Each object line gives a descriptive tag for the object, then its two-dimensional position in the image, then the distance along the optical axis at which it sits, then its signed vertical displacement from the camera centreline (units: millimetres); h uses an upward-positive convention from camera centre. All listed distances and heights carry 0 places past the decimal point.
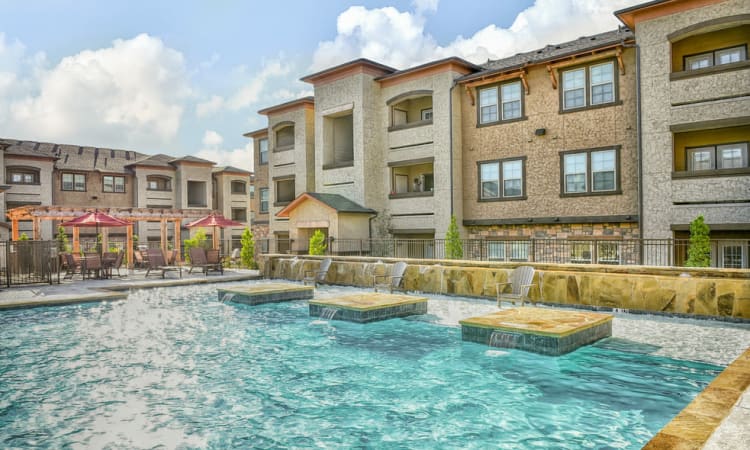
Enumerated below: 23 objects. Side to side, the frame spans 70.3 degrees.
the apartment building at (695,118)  15242 +3100
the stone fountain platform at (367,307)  11148 -1758
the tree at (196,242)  29961 -768
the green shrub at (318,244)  21172 -690
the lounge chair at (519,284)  11648 -1334
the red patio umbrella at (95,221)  21281 +349
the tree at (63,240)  30570 -594
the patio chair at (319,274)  17266 -1561
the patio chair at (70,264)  19812 -1305
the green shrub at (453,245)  18969 -708
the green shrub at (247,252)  25781 -1186
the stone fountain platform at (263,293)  14031 -1789
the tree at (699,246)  13977 -632
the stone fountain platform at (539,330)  8227 -1699
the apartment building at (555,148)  17734 +2785
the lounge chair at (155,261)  20692 -1264
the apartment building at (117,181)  36781 +3739
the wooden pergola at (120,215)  22828 +694
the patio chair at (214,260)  21844 -1335
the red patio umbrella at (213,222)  24312 +280
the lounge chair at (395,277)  14617 -1404
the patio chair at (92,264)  19438 -1259
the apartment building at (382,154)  21625 +3220
